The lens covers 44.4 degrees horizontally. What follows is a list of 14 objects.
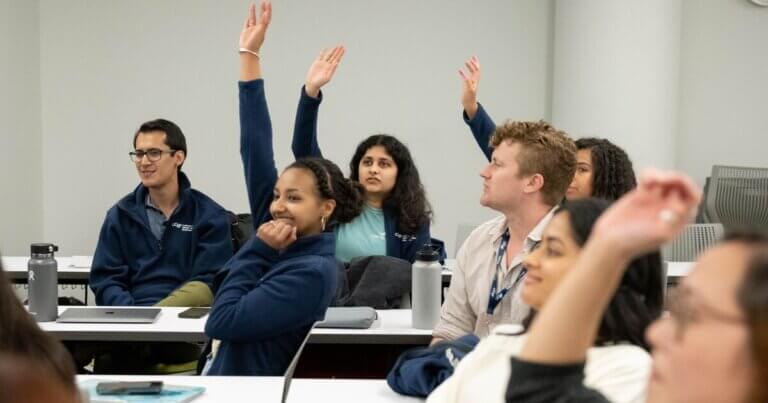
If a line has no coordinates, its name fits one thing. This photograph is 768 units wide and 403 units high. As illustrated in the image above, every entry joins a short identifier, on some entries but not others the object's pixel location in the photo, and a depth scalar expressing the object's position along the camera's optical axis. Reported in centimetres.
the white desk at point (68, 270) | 418
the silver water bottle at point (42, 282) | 306
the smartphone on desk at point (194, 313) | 315
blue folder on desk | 210
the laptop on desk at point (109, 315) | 306
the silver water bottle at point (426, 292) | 303
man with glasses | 368
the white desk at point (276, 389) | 219
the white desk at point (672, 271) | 399
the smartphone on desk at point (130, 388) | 214
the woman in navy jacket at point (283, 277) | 239
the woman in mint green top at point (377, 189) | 379
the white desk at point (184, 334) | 293
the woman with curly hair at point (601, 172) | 337
